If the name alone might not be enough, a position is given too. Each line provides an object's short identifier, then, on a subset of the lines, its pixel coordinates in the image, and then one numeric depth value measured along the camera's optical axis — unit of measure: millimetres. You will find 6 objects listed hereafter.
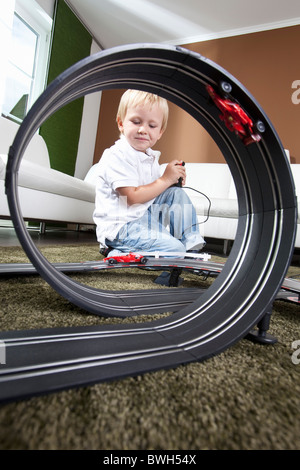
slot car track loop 344
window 3006
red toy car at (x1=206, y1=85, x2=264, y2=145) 462
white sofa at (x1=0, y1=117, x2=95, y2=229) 1928
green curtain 3359
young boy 1070
